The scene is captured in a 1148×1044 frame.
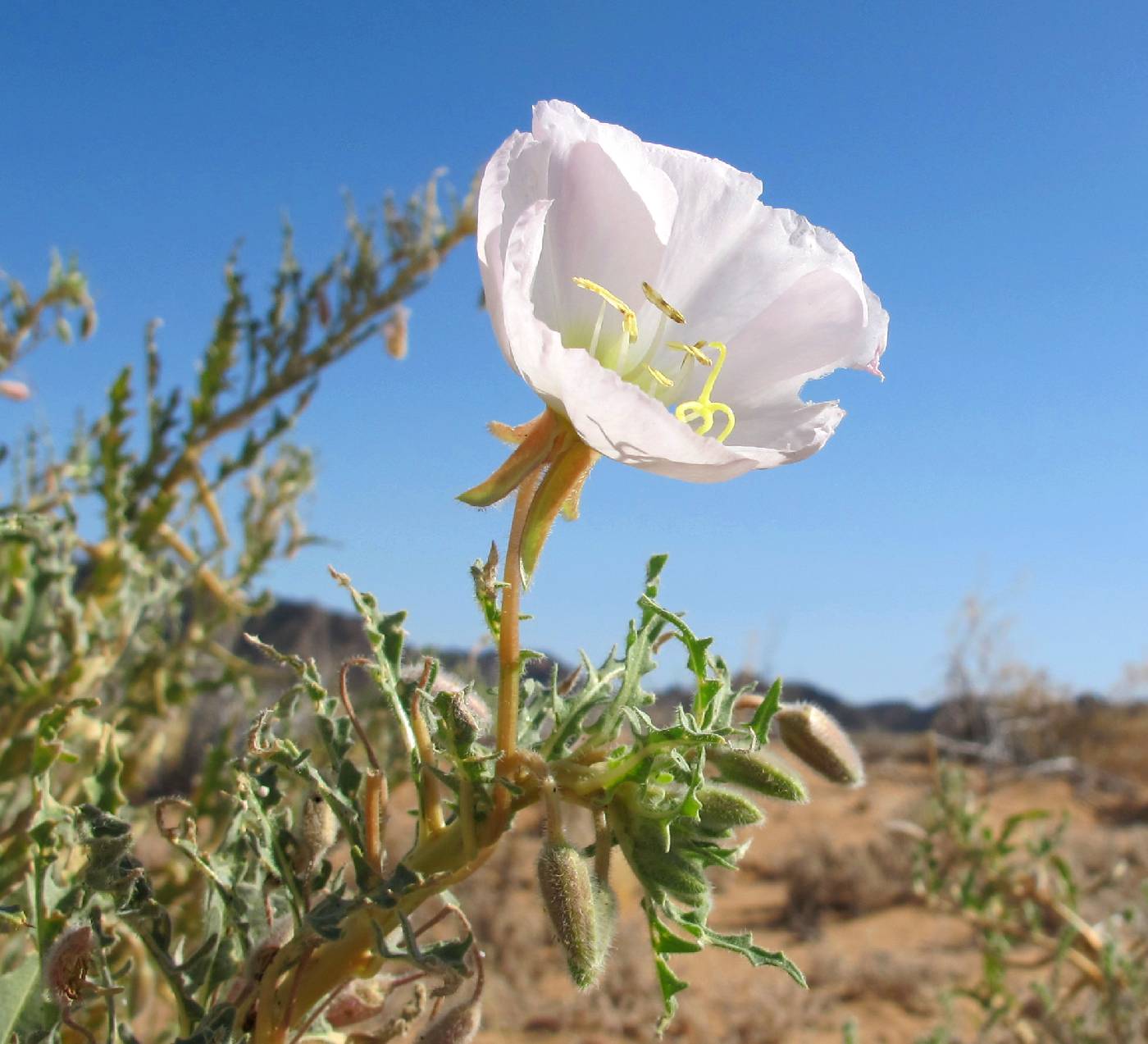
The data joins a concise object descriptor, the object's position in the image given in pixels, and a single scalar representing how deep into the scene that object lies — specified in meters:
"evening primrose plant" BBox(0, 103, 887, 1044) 0.14
